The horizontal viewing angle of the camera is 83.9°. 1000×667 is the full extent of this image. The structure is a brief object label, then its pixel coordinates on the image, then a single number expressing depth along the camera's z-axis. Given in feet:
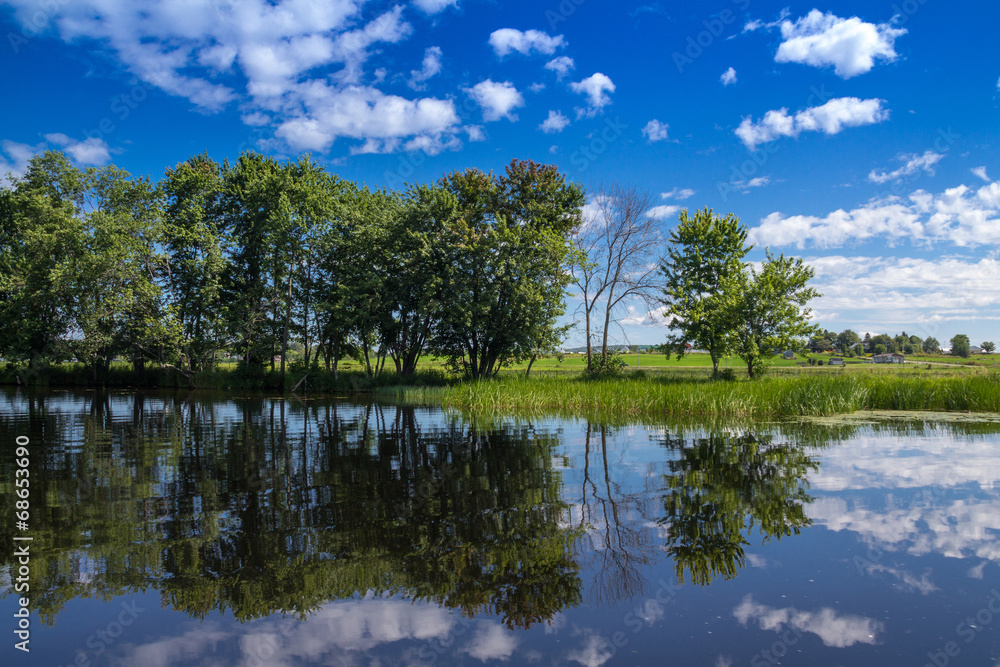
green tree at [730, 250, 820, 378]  120.67
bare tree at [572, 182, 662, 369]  147.13
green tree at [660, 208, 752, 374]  135.95
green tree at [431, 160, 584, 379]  120.88
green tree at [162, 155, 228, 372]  137.28
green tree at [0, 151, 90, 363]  128.47
